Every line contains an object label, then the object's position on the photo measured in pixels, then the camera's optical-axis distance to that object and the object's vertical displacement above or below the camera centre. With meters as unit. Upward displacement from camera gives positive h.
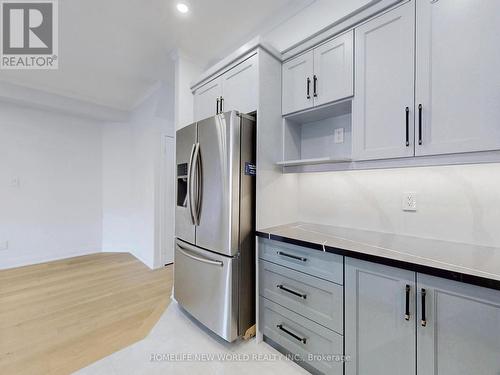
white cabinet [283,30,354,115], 1.54 +0.83
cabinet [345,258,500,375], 0.89 -0.62
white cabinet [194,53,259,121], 1.82 +0.86
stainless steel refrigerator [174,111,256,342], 1.68 -0.29
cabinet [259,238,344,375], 1.30 -0.77
